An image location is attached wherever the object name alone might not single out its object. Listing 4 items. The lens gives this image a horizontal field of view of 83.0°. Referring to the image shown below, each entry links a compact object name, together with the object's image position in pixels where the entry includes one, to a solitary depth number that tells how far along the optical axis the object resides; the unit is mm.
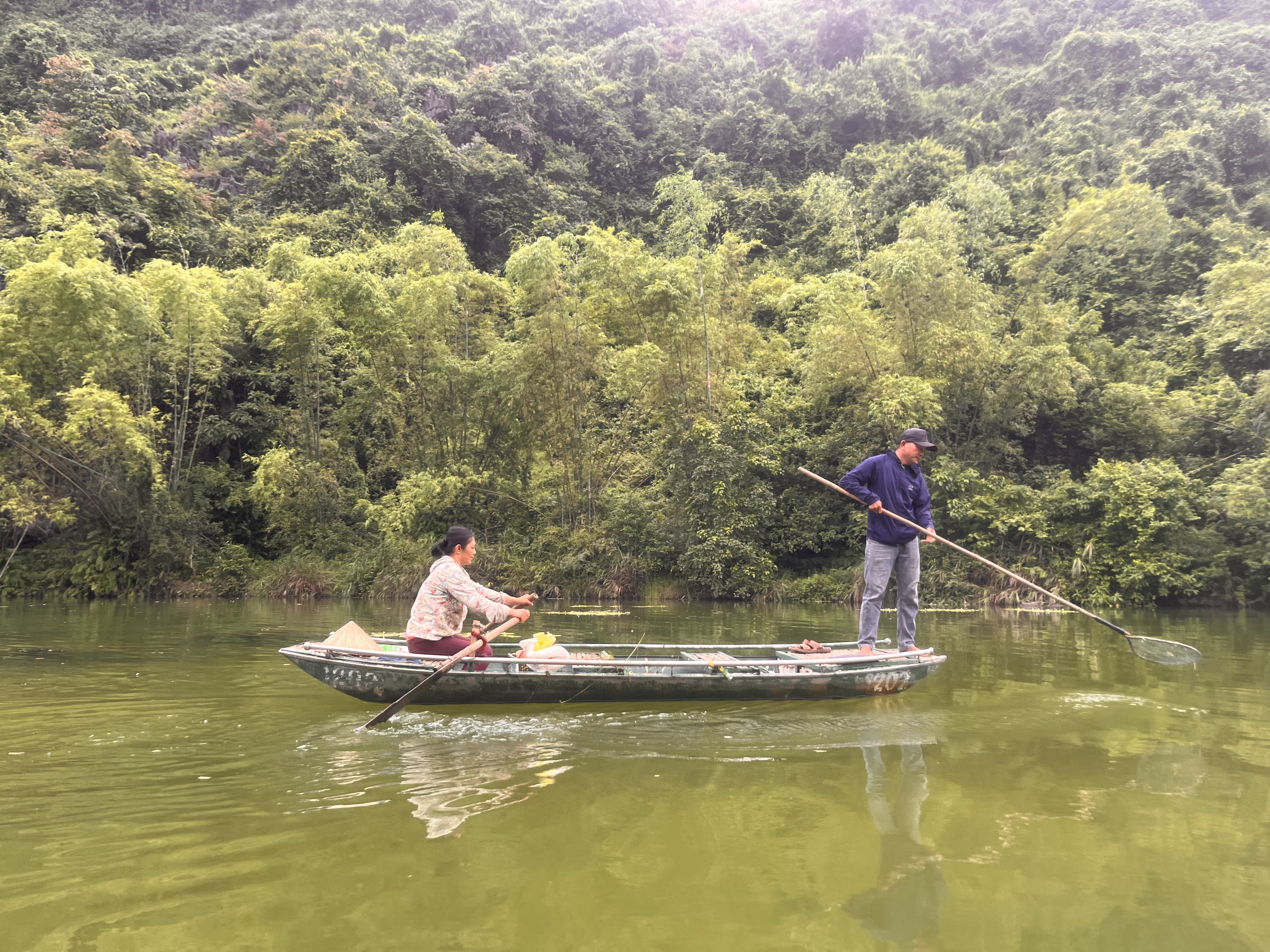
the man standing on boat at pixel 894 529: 5801
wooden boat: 4980
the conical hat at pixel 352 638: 5539
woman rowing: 5062
